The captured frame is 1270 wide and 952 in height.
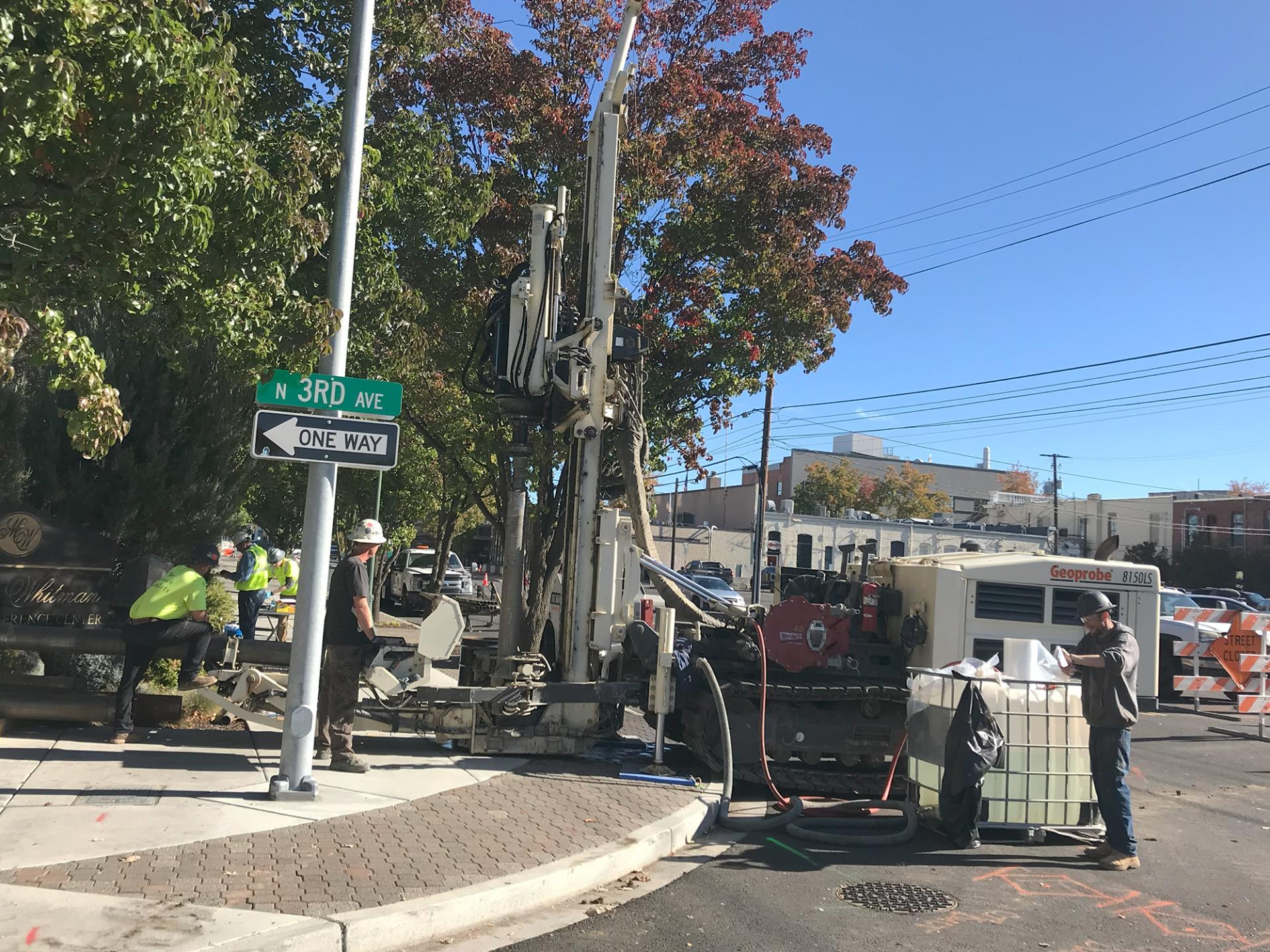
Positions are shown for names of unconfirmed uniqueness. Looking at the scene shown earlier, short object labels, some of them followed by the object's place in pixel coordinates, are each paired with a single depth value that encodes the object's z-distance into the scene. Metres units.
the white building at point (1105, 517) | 63.16
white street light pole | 6.68
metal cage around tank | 7.05
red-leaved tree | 13.01
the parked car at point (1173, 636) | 16.91
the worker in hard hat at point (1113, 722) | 6.61
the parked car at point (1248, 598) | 34.59
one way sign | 6.70
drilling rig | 8.23
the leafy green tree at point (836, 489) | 72.56
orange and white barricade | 13.79
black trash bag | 6.64
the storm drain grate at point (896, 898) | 5.64
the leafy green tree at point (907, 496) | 71.06
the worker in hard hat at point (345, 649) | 7.50
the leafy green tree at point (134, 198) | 4.98
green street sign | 6.90
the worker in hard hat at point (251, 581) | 13.43
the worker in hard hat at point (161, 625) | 7.87
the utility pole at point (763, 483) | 32.03
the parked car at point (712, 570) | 46.92
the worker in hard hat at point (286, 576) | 16.75
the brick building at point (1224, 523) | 55.22
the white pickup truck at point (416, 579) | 28.14
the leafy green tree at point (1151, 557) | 54.97
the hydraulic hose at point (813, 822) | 6.89
